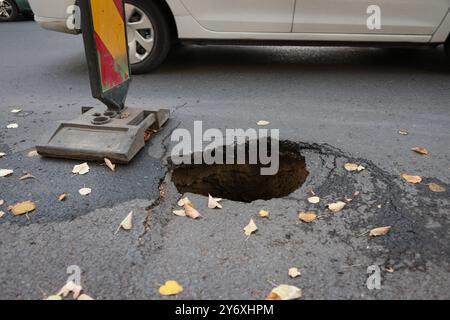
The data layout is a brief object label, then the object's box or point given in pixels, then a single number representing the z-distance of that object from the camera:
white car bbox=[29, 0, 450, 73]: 4.20
